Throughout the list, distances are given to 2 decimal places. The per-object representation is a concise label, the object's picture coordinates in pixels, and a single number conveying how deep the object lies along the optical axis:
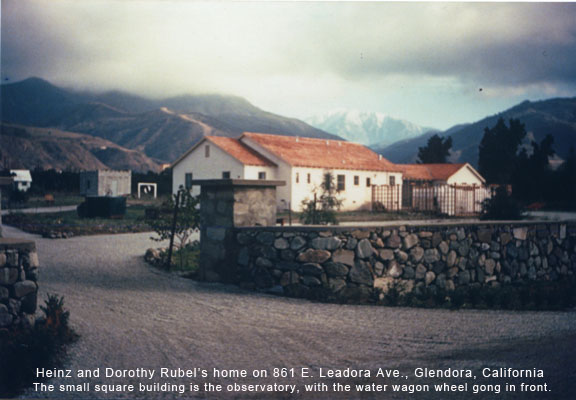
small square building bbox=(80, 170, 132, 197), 43.34
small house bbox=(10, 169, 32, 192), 47.94
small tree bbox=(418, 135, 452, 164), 54.12
